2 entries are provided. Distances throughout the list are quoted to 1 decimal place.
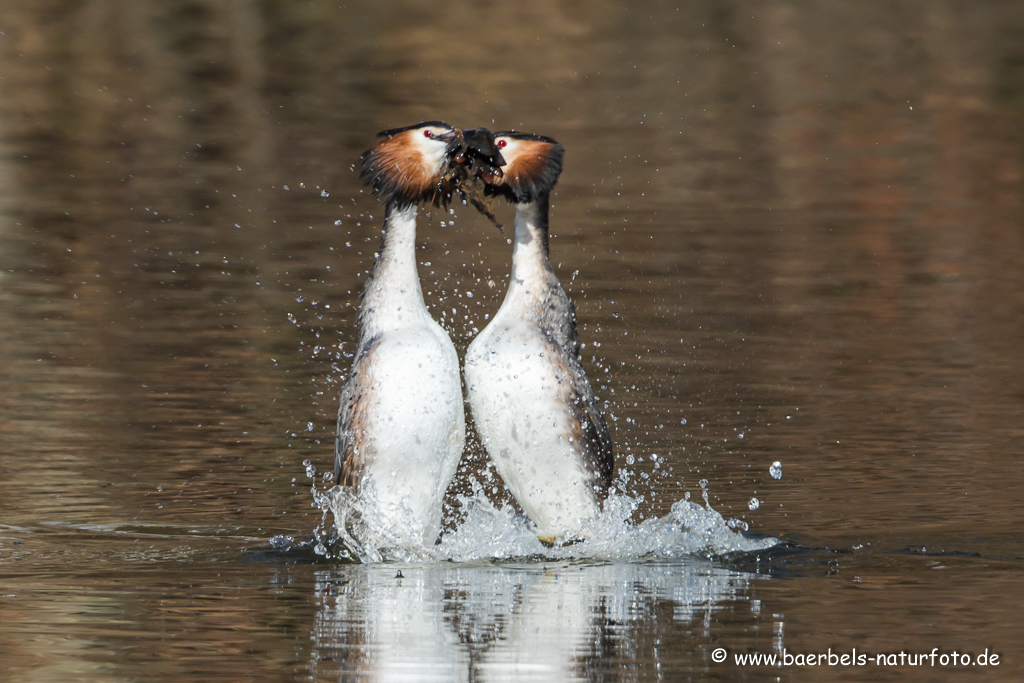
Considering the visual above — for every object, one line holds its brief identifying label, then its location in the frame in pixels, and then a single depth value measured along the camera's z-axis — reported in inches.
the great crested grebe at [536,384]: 748.0
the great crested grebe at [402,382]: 733.3
